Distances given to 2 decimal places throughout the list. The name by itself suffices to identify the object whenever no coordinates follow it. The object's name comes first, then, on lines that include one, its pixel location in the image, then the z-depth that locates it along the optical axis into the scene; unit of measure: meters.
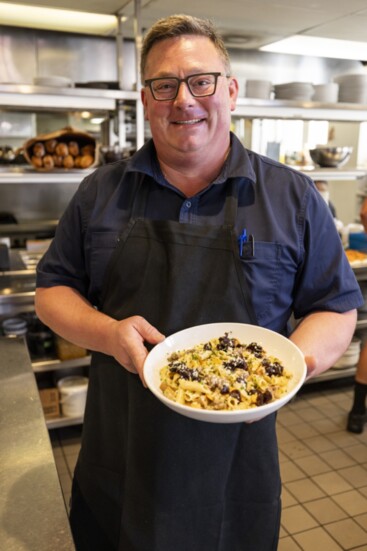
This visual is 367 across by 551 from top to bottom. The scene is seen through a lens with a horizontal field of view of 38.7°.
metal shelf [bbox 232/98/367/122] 3.28
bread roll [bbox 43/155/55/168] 2.83
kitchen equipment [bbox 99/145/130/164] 3.00
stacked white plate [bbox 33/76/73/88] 2.86
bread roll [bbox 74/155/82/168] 2.89
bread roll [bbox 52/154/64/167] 2.87
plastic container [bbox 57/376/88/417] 3.03
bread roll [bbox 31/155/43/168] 2.84
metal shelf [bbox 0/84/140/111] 2.70
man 1.29
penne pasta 1.05
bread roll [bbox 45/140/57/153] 2.88
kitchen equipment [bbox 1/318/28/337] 2.96
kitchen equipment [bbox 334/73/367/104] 3.66
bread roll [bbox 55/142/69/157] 2.87
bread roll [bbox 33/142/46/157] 2.85
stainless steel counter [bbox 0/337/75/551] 0.96
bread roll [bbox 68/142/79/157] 2.91
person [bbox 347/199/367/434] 3.22
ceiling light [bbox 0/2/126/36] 3.87
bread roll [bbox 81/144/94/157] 2.94
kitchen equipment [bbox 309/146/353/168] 3.63
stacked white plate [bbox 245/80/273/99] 3.36
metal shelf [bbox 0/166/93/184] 2.78
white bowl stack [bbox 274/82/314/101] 3.43
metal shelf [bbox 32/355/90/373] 2.95
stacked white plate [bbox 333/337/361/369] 3.77
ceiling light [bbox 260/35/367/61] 4.56
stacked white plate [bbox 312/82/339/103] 3.54
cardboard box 3.03
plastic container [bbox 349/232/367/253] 3.87
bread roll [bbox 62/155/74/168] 2.86
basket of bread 2.85
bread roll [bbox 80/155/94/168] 2.89
